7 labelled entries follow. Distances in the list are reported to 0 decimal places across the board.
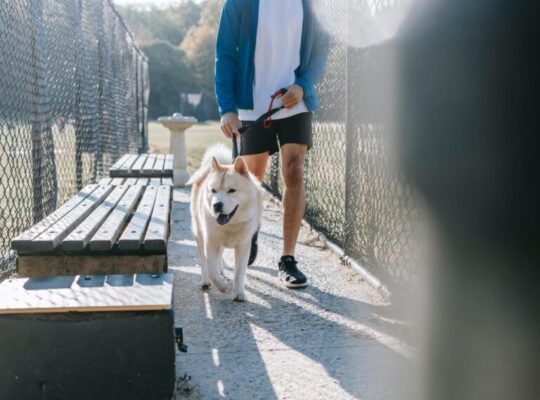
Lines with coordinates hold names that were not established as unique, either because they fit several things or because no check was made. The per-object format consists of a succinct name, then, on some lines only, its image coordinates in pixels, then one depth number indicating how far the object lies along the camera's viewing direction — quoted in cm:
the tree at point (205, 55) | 5616
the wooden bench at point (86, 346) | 184
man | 386
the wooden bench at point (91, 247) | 228
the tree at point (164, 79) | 5391
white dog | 347
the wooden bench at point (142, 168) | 550
